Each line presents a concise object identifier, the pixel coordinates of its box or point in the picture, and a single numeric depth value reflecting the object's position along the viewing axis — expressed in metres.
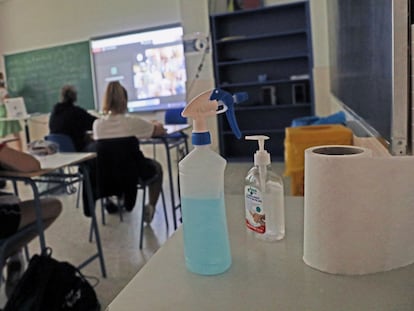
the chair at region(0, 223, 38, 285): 1.88
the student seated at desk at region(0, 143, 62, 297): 1.92
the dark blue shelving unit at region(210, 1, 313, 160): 4.72
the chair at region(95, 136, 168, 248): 2.74
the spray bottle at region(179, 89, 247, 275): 0.69
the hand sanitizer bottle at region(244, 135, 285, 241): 0.80
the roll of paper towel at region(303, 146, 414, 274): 0.63
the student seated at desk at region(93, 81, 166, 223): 2.88
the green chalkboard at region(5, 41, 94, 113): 6.16
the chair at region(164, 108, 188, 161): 3.63
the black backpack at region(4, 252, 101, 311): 1.67
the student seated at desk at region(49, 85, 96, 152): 3.94
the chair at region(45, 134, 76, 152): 3.81
